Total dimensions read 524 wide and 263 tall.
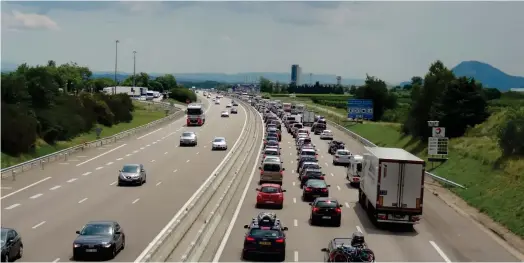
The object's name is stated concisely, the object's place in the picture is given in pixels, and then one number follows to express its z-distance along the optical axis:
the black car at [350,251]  19.30
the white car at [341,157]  60.72
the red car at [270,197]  35.50
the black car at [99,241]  21.81
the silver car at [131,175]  43.16
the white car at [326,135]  89.12
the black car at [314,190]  38.31
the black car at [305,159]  53.26
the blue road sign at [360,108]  102.44
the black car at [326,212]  30.47
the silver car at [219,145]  68.06
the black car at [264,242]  22.67
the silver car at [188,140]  72.25
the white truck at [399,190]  30.08
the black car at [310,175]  44.00
